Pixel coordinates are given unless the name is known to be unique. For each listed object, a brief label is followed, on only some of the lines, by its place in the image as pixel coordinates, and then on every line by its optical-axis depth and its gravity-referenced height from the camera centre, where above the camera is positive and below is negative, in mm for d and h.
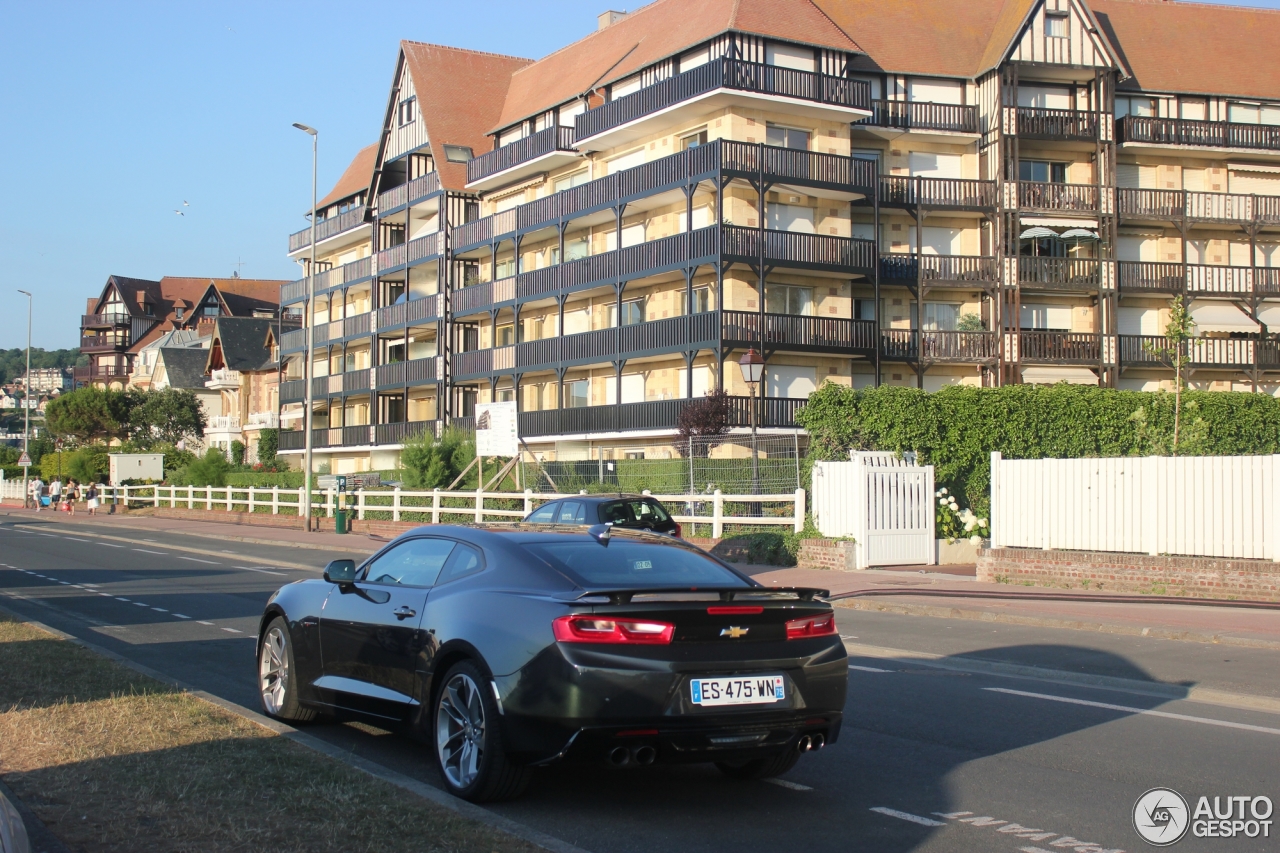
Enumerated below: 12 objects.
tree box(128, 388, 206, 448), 89688 +4073
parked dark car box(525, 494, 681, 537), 21125 -677
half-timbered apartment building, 41312 +9340
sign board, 32906 +1127
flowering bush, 23969 -1015
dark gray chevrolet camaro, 6039 -941
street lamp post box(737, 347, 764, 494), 26250 +2239
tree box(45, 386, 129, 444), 87125 +4090
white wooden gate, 22406 -657
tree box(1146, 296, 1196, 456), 25703 +2906
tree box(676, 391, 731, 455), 37500 +1615
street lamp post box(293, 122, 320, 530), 40156 +3177
